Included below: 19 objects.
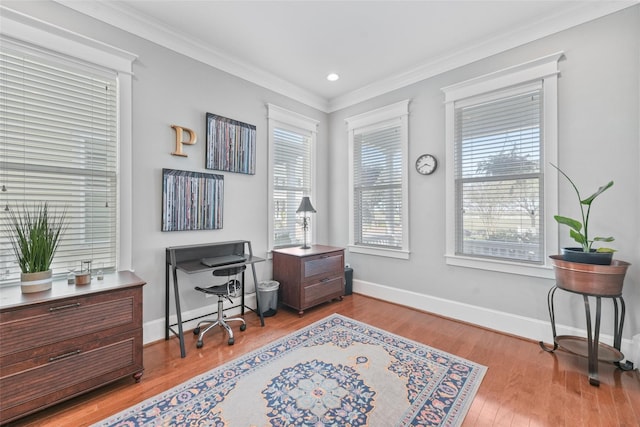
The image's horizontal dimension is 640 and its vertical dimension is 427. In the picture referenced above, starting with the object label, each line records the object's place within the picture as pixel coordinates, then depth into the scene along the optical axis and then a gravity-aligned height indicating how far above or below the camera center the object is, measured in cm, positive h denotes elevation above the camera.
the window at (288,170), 358 +60
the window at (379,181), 356 +44
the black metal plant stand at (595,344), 197 -105
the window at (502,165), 255 +48
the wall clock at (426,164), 325 +58
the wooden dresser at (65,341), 152 -77
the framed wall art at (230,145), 296 +77
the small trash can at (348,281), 393 -96
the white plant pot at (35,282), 171 -42
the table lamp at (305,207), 355 +8
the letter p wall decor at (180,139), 271 +73
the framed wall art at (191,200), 265 +14
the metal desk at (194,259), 246 -46
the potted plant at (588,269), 192 -40
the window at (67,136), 195 +61
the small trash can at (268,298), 317 -98
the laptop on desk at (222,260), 257 -45
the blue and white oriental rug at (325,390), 163 -119
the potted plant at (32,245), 174 -20
